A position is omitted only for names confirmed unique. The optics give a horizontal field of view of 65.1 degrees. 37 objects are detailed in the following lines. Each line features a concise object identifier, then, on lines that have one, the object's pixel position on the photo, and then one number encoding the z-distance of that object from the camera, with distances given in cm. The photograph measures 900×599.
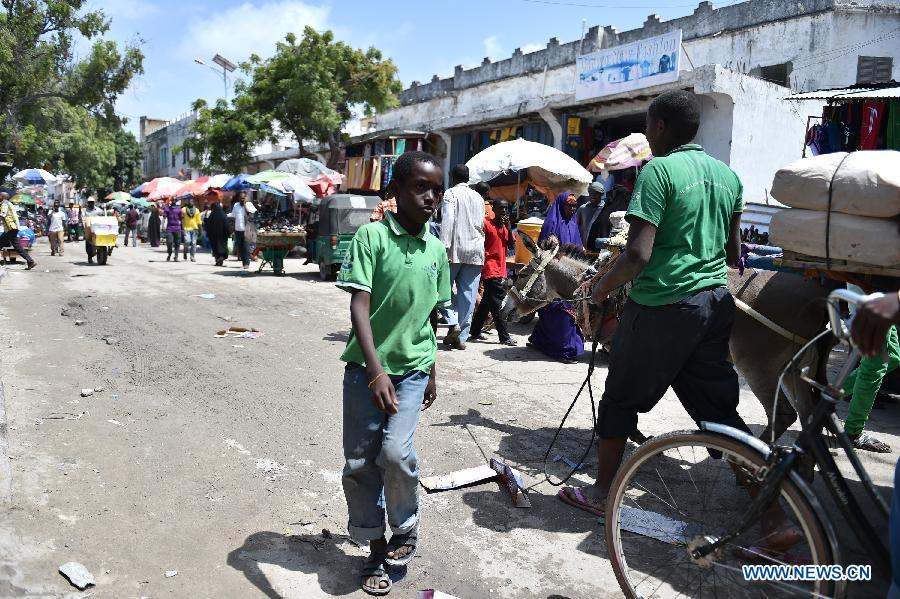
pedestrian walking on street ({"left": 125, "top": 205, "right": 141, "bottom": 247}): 3038
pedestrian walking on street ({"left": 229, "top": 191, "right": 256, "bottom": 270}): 1790
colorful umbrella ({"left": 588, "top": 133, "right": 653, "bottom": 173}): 1209
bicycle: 235
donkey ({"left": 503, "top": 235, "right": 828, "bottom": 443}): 392
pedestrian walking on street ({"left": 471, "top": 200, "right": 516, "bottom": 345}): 861
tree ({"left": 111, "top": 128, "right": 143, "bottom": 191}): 6228
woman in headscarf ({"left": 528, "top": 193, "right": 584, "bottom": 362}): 788
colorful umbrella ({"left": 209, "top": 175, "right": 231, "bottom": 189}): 2966
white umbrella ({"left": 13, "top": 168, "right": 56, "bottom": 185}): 3165
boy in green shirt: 295
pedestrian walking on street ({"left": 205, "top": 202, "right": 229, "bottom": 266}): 1884
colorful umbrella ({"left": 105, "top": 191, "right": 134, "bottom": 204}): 3797
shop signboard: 1424
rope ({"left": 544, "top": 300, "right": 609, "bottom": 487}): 419
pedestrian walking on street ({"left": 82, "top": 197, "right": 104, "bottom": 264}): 1826
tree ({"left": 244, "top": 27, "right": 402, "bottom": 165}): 2708
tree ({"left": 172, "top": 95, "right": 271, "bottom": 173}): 2847
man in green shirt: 330
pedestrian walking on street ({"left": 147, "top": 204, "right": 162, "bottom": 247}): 3017
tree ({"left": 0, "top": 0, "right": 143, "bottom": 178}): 2341
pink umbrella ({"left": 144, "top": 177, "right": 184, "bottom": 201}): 3272
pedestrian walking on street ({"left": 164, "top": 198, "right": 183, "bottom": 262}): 2103
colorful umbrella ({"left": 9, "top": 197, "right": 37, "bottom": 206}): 3256
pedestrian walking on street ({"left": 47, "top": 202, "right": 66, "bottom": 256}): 2183
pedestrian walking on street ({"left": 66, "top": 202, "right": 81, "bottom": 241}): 3169
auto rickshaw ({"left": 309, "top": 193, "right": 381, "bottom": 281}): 1528
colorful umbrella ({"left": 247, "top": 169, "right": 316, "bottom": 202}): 1942
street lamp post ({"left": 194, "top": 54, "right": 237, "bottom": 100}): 3966
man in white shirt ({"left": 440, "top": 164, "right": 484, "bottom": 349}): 800
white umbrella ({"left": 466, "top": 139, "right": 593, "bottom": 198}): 1136
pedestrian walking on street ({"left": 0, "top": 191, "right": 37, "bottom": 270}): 1666
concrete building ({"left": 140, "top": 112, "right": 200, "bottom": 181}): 5844
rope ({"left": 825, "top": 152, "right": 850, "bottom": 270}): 312
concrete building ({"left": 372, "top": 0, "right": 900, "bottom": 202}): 1391
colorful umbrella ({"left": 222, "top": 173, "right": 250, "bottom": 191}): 2428
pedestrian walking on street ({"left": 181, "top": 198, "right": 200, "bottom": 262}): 2166
